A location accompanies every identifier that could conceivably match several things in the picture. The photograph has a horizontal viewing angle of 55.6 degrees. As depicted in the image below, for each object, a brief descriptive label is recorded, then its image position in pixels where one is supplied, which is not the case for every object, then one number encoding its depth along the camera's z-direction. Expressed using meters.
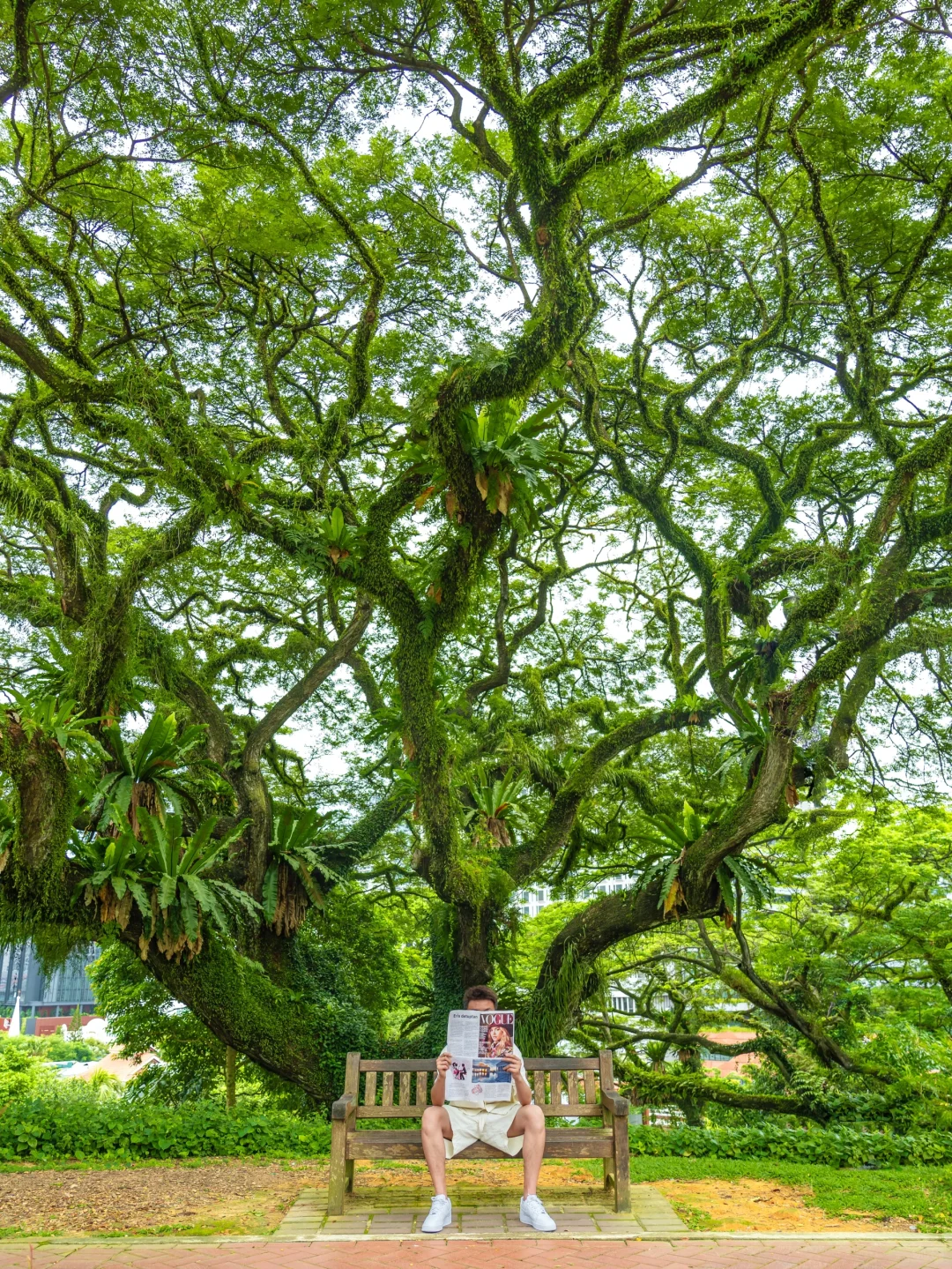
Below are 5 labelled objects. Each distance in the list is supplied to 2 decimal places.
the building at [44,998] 67.94
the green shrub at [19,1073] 11.16
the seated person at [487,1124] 4.62
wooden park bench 4.88
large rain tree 7.25
